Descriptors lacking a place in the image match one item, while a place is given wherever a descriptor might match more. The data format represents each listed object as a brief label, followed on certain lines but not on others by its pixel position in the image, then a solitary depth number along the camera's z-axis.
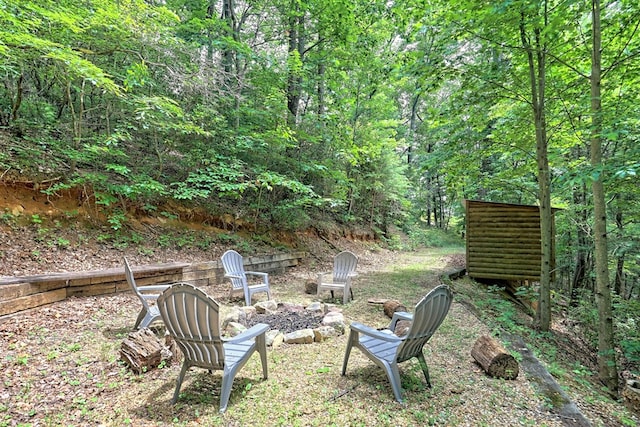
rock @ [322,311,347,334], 3.54
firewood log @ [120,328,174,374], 2.44
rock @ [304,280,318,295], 5.40
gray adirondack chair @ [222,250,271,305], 4.53
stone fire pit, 3.21
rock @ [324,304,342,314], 4.28
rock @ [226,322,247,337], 3.28
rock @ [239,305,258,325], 3.88
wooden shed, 6.74
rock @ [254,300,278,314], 4.11
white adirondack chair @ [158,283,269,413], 2.03
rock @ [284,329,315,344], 3.18
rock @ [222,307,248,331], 3.51
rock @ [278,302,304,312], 4.25
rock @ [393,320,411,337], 3.40
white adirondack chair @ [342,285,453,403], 2.25
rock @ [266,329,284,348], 3.07
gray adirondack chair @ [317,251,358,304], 4.89
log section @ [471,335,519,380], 2.57
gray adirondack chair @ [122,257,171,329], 3.10
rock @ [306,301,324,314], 4.22
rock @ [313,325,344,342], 3.27
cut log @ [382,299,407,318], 4.11
